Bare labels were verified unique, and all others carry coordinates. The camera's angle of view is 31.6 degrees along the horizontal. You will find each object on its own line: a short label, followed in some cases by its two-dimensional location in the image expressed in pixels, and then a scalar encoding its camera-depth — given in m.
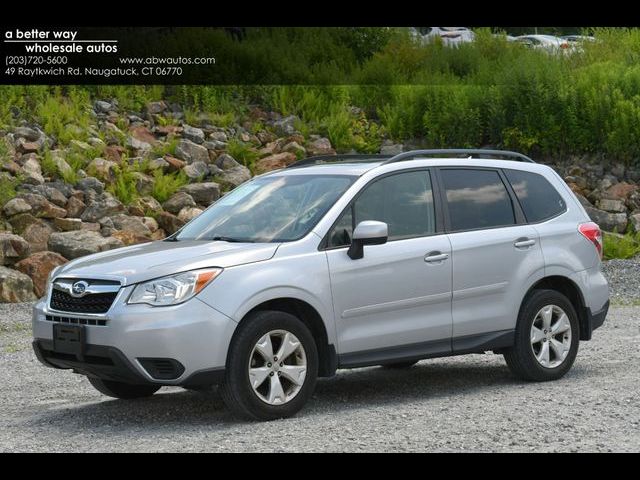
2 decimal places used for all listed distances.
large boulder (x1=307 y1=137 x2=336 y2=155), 22.05
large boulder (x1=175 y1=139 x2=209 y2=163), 21.28
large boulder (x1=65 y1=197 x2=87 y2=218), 19.17
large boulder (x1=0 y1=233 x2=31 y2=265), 17.67
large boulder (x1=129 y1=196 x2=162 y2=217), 19.58
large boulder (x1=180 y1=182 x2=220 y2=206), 20.23
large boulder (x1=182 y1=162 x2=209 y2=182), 20.88
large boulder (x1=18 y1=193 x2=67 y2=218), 18.69
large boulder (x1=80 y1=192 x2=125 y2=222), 19.22
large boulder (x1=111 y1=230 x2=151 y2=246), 18.62
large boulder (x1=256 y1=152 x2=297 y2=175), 21.33
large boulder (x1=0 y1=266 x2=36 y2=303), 16.69
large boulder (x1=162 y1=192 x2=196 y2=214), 19.84
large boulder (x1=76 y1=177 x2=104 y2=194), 19.70
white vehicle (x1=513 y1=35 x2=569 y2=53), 25.69
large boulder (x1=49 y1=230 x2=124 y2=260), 18.02
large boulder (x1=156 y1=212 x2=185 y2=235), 19.48
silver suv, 7.61
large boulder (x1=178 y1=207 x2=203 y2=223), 19.66
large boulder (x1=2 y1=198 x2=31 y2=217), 18.50
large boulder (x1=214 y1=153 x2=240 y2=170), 21.30
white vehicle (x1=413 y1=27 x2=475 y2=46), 26.78
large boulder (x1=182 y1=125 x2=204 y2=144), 21.89
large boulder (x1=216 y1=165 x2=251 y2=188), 20.81
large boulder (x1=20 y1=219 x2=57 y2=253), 18.27
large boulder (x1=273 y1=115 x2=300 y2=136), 22.66
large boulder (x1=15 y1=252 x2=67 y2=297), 17.27
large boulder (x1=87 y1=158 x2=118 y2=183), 20.16
